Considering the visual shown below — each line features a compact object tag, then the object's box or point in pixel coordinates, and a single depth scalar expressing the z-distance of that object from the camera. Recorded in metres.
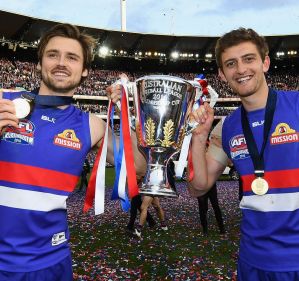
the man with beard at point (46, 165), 2.06
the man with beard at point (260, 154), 2.09
